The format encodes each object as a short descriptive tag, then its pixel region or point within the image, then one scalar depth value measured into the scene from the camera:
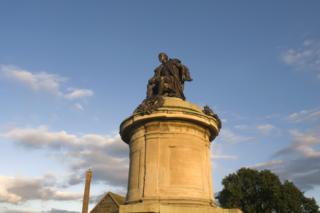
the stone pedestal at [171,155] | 8.85
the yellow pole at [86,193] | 33.12
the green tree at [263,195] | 31.52
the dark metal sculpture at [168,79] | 11.15
